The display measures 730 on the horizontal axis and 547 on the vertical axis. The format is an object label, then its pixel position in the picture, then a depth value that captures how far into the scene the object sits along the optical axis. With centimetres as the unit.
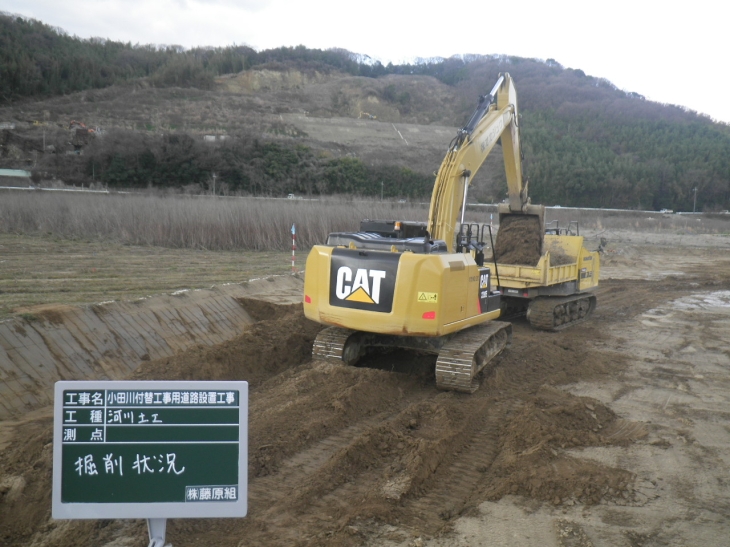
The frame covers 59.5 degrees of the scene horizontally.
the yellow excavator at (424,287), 673
